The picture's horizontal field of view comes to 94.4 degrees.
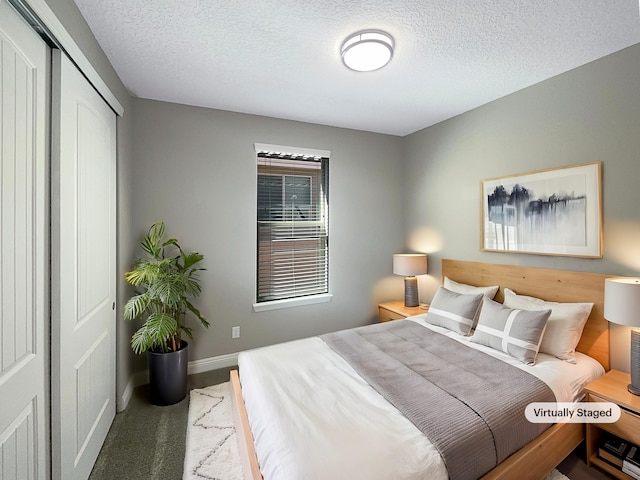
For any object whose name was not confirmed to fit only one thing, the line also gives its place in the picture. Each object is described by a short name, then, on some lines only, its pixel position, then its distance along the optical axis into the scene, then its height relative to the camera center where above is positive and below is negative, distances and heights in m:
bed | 1.23 -0.88
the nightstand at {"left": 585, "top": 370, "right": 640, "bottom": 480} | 1.67 -0.99
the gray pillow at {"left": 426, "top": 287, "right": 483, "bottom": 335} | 2.57 -0.63
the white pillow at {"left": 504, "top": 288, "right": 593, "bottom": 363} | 2.10 -0.64
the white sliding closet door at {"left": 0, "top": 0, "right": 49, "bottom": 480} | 1.10 -0.04
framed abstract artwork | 2.23 +0.25
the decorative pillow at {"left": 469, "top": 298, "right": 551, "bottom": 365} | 2.06 -0.66
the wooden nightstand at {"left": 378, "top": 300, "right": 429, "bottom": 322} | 3.37 -0.81
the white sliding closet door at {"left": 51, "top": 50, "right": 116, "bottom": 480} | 1.43 -0.17
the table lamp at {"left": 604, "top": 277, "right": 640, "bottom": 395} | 1.77 -0.43
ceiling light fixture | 1.87 +1.26
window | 3.30 +0.22
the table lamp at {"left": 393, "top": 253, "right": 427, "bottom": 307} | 3.49 -0.34
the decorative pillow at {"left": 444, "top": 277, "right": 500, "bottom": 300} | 2.79 -0.47
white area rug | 1.78 -1.37
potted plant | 2.30 -0.58
